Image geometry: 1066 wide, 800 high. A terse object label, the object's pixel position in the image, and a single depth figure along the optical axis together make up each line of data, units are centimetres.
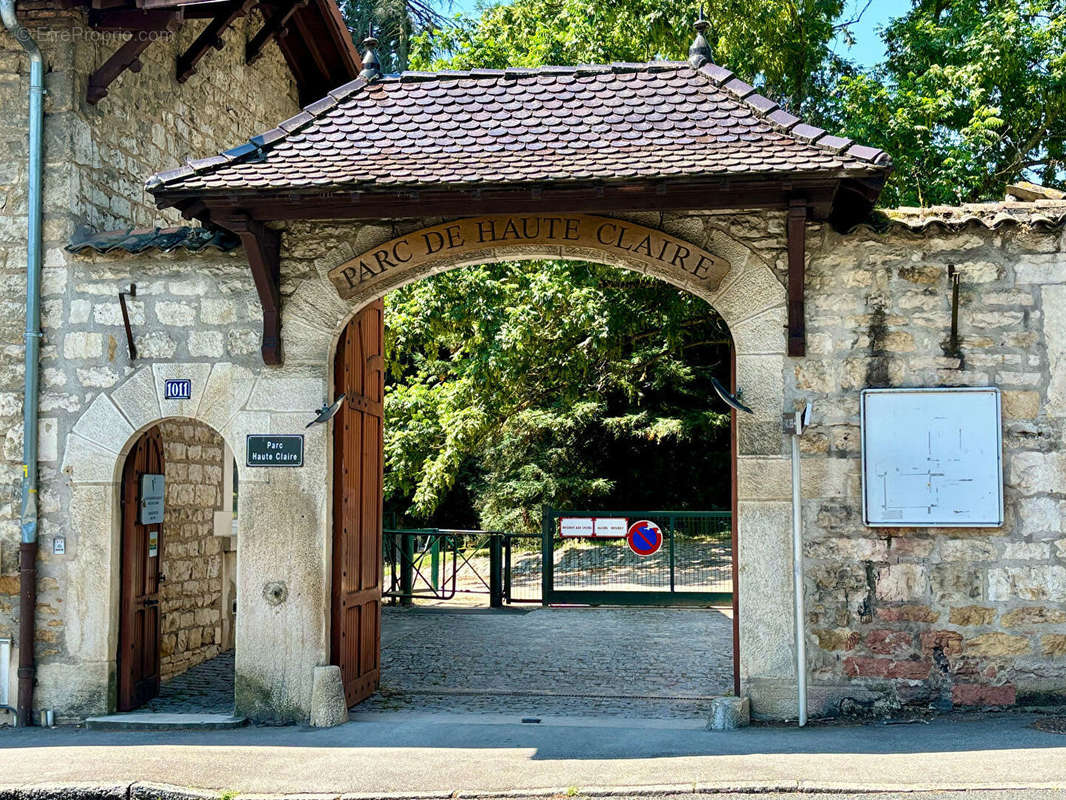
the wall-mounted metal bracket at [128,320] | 804
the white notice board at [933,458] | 730
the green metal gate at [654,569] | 1489
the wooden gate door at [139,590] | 828
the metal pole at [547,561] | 1510
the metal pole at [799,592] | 722
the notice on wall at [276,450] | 791
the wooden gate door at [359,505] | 820
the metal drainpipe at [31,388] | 798
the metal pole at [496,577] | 1525
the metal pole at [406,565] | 1536
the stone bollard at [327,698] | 768
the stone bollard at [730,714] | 730
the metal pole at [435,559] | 1574
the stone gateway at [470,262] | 727
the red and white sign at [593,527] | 1507
